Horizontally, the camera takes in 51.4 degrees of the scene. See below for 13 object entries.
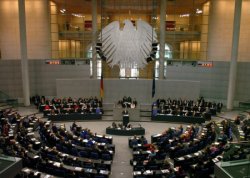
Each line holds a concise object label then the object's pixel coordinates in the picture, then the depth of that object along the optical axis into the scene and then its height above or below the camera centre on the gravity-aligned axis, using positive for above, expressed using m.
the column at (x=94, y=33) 29.89 +2.99
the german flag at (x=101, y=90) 26.65 -3.17
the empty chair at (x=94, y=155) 16.12 -5.94
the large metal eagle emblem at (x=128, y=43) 23.92 +1.49
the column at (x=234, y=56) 25.81 +0.45
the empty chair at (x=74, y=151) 16.46 -5.84
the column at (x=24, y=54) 26.64 +0.39
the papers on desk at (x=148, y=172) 13.59 -5.90
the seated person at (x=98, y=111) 25.30 -5.03
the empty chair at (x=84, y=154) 16.27 -5.93
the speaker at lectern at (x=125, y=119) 23.28 -5.34
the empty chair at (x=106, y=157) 16.08 -6.03
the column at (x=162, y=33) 30.06 +3.09
